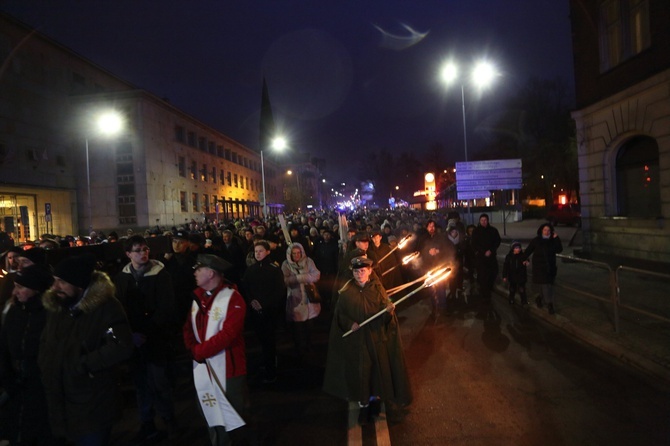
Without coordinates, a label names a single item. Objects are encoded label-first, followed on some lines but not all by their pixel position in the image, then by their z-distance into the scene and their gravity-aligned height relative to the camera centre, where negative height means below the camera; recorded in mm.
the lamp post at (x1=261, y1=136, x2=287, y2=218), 30122 +5465
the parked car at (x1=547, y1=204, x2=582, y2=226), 36031 -593
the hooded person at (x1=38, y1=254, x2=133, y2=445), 3090 -847
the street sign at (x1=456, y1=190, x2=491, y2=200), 24078 +1000
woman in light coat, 6770 -1061
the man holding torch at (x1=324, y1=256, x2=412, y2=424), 4258 -1302
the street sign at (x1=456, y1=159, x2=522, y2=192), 23734 +1924
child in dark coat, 9484 -1356
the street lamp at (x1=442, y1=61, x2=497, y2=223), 18359 +5947
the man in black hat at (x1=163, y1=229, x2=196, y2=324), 6344 -680
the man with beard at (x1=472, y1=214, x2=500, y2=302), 9758 -902
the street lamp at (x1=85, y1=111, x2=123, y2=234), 34750 +8599
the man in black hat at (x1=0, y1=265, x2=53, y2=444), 3436 -947
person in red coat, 3680 -1038
